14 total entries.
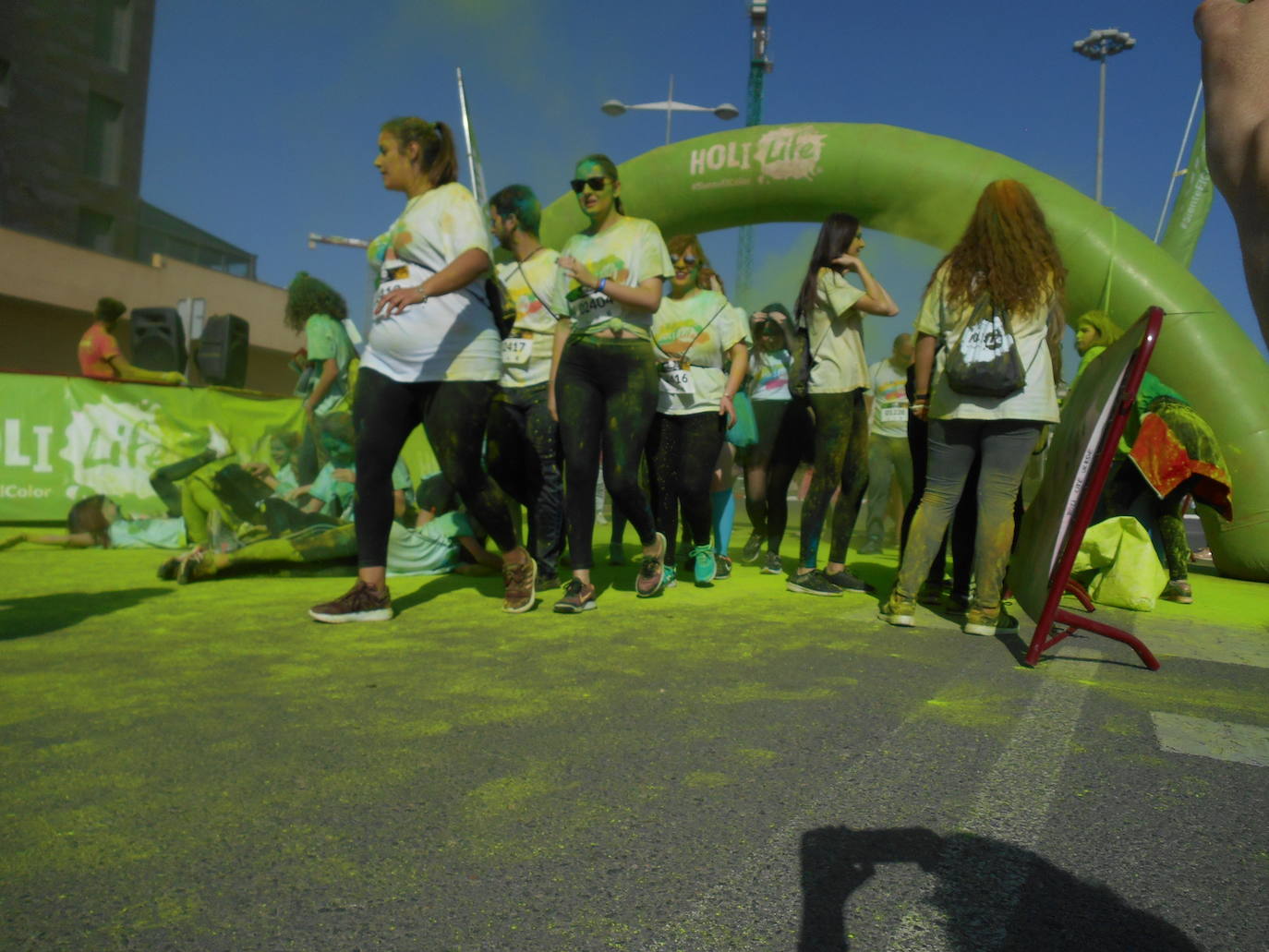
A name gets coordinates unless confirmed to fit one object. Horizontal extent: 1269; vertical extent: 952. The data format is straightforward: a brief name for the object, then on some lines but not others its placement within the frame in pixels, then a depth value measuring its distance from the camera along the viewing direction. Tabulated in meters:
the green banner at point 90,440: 7.23
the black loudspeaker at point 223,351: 10.91
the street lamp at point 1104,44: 23.84
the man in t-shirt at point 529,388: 4.71
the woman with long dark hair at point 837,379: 4.80
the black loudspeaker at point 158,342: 11.06
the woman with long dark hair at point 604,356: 4.03
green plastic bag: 4.75
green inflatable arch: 6.74
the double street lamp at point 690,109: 25.84
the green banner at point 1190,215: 10.61
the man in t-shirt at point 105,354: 7.88
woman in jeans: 3.70
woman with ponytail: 3.61
